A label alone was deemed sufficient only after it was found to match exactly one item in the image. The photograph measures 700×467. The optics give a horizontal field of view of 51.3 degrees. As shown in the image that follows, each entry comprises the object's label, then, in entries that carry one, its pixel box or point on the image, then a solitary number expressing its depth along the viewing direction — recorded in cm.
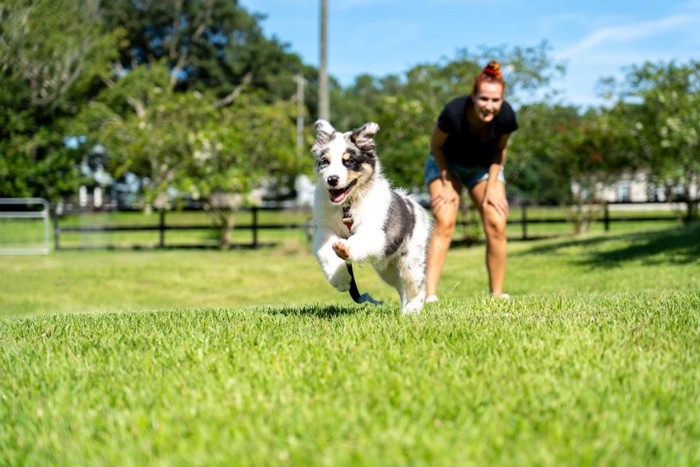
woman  740
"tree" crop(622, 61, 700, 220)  1791
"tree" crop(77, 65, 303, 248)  2312
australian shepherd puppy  530
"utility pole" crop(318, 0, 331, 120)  2295
